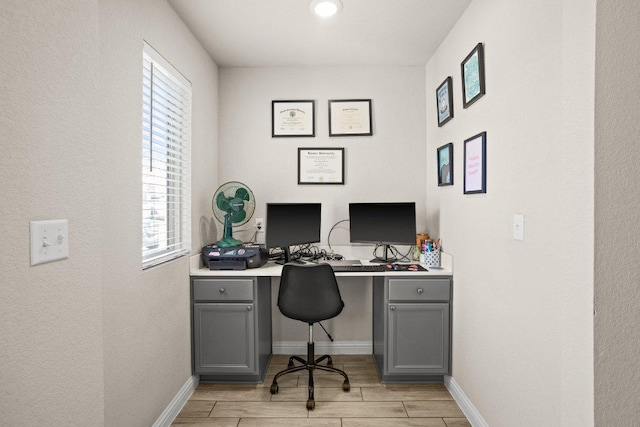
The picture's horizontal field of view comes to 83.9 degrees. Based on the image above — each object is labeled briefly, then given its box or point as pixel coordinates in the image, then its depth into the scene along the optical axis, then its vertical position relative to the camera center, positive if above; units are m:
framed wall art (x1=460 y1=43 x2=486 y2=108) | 1.96 +0.79
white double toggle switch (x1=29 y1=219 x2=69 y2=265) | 0.86 -0.08
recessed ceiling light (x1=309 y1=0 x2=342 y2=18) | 2.12 +1.24
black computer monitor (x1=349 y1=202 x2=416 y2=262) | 2.82 -0.10
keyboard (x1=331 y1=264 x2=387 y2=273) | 2.56 -0.42
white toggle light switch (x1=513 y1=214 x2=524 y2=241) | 1.56 -0.06
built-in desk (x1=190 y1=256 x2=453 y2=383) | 2.48 -0.77
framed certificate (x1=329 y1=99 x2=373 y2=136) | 3.11 +0.83
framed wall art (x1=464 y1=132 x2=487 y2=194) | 1.95 +0.28
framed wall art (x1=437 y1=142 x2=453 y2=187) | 2.50 +0.35
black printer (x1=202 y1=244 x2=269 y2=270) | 2.54 -0.33
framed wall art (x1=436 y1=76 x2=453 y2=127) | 2.48 +0.81
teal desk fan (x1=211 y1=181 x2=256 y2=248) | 2.69 +0.04
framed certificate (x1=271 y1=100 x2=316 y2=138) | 3.12 +0.82
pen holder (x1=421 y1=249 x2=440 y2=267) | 2.69 -0.35
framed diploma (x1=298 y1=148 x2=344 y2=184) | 3.12 +0.40
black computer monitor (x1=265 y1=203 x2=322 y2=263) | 2.74 -0.11
